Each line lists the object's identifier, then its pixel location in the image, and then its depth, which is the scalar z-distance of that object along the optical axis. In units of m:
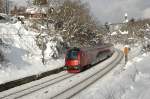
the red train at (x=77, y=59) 28.78
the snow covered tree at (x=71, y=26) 44.09
